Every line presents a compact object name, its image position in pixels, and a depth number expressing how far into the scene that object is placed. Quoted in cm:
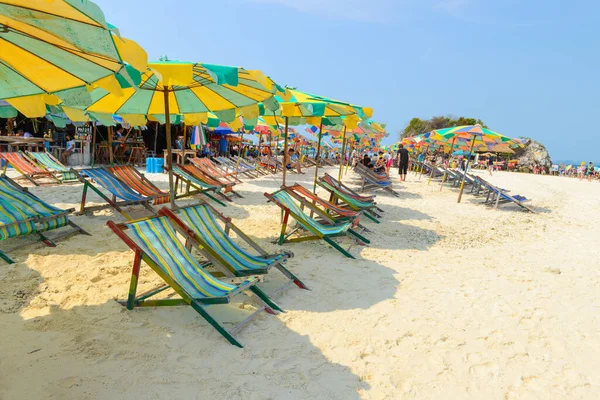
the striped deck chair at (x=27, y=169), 824
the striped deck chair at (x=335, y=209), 610
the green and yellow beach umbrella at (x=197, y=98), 403
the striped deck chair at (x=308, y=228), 486
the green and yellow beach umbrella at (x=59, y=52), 163
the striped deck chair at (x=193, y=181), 772
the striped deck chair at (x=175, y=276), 274
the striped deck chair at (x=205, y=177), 799
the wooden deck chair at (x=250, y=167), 1339
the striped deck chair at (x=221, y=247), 343
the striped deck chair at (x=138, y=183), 612
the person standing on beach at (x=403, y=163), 1599
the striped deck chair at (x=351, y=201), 703
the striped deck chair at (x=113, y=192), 573
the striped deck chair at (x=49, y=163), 873
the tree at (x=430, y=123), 4956
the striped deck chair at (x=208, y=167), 943
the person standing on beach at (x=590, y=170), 3230
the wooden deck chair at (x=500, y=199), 1000
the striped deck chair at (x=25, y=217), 400
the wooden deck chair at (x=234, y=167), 1272
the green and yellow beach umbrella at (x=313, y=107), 528
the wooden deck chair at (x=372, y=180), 1112
